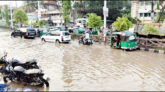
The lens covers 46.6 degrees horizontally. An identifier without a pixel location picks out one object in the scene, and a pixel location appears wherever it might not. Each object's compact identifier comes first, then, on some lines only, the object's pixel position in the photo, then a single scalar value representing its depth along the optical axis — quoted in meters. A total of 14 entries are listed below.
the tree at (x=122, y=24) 21.70
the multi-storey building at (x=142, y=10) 39.75
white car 22.73
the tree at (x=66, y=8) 33.04
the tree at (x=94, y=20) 26.39
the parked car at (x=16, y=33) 30.51
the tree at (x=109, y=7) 48.82
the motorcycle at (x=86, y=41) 21.67
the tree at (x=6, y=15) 59.54
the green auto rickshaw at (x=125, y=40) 17.52
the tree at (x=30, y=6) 68.64
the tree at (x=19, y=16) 49.29
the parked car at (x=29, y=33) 28.08
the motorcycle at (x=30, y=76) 7.95
